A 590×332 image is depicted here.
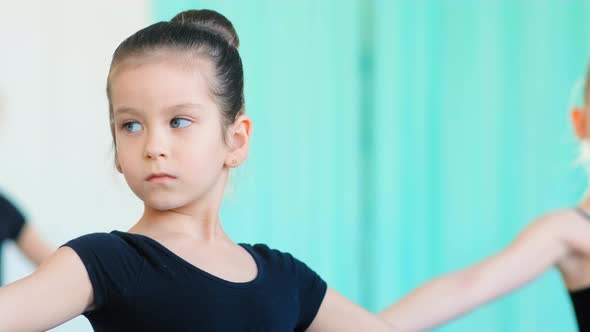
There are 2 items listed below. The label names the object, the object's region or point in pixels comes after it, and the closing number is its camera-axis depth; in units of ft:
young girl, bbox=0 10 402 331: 11.58
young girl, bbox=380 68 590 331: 13.09
